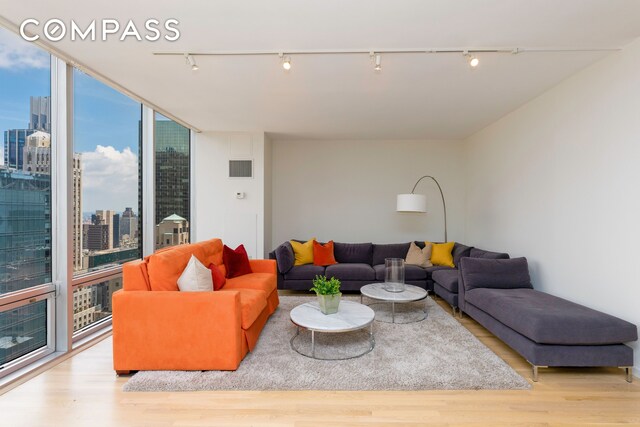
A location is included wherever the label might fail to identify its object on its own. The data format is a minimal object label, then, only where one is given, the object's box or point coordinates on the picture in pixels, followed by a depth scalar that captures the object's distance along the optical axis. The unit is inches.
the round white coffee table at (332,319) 104.8
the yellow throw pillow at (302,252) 199.2
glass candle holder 153.2
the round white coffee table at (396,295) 138.9
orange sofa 98.1
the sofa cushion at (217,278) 126.3
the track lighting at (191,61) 107.4
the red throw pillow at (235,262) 154.8
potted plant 115.3
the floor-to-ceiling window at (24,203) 97.6
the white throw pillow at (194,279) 109.6
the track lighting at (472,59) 105.1
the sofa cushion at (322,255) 200.8
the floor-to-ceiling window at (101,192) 125.0
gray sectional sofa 187.9
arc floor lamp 192.5
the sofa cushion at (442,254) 198.1
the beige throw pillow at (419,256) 198.5
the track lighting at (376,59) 105.8
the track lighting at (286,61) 107.7
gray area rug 92.0
